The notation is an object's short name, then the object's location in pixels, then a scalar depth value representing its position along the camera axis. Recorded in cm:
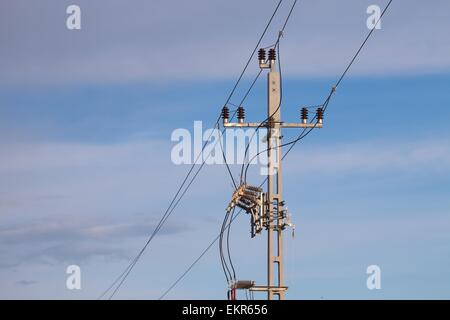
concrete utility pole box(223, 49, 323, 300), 4697
